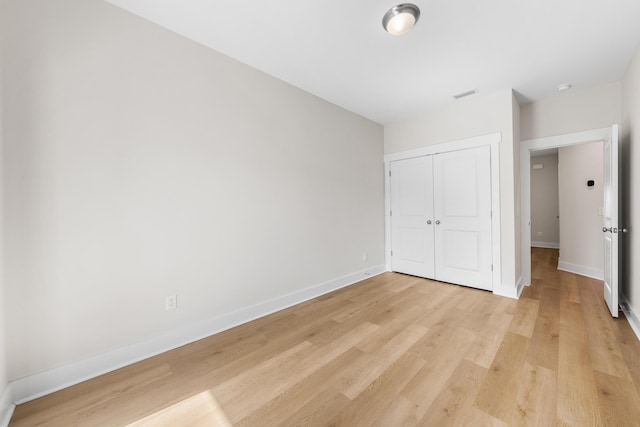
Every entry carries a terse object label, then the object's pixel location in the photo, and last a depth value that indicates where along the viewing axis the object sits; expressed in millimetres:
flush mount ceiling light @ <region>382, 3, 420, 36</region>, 1770
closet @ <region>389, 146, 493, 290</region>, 3277
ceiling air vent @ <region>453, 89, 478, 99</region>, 3056
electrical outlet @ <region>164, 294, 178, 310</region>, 2006
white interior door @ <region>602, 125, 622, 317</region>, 2406
